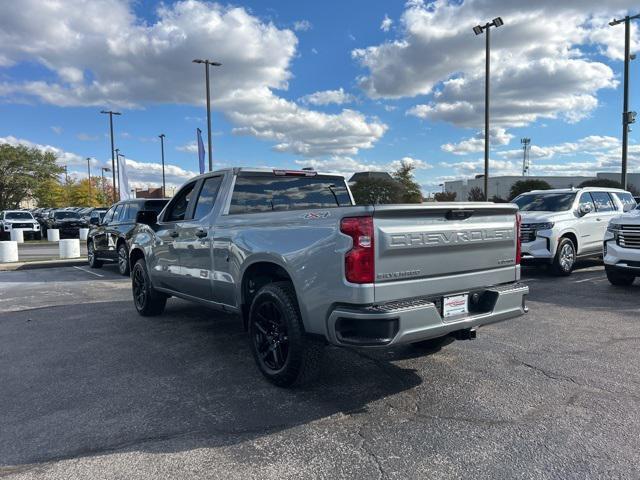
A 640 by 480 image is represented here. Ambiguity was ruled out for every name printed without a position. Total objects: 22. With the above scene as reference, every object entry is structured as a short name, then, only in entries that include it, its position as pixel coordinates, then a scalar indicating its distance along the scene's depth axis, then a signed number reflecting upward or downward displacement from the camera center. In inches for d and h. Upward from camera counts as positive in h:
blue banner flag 997.2 +124.7
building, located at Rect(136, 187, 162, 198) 2900.3 +145.4
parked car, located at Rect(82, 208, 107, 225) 570.9 -3.9
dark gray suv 462.6 -16.0
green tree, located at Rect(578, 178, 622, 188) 1732.3 +93.6
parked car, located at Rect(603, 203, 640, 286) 331.9 -24.9
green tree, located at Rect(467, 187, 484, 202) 1810.2 +64.5
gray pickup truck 140.0 -17.6
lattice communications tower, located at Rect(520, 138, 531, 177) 3653.5 +444.7
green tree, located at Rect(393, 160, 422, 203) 1690.5 +114.4
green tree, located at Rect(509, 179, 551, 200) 1801.2 +88.7
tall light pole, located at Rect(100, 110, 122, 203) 1704.0 +322.9
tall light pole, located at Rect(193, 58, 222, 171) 1018.7 +218.5
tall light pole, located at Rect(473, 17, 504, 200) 811.4 +212.1
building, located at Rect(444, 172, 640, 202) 2748.5 +163.8
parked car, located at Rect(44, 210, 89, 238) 1167.0 -16.2
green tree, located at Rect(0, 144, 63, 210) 2277.3 +219.2
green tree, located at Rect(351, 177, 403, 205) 1360.5 +76.1
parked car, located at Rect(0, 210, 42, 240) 1119.3 -13.8
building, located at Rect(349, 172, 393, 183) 1690.0 +129.3
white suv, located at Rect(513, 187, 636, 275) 410.6 -10.3
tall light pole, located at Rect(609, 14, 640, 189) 753.6 +169.9
